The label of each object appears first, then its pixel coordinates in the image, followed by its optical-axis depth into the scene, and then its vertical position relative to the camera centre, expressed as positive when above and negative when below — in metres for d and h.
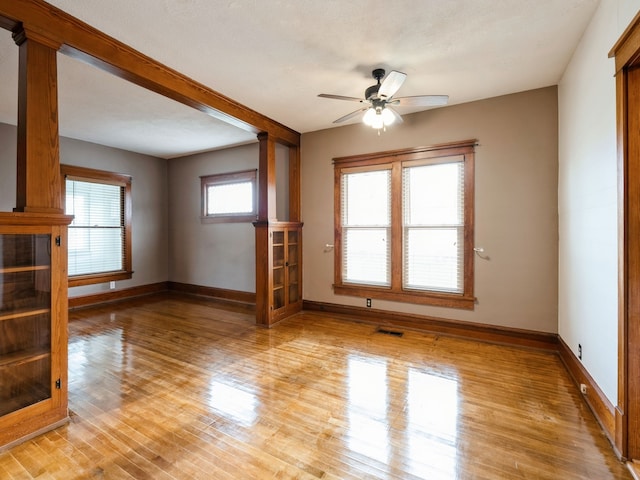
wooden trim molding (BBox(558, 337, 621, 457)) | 1.90 -1.14
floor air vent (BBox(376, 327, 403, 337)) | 3.81 -1.20
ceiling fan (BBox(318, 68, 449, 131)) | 2.68 +1.29
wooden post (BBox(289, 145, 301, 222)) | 4.83 +0.89
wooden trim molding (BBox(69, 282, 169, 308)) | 5.12 -1.01
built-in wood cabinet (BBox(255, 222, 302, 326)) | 4.18 -0.48
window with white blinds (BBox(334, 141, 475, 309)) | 3.74 +0.18
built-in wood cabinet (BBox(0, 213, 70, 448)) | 1.89 -0.55
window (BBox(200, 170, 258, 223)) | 5.51 +0.81
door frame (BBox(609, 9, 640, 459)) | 1.68 -0.06
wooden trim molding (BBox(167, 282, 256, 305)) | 5.53 -1.03
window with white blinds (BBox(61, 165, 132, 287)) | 5.11 +0.28
